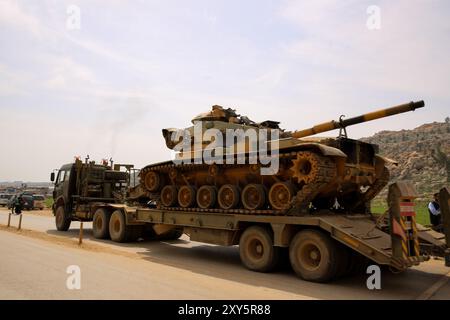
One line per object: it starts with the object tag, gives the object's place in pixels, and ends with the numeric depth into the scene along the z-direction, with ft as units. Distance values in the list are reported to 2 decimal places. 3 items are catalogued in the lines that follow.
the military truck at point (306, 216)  25.18
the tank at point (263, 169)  29.43
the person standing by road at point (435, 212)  38.06
